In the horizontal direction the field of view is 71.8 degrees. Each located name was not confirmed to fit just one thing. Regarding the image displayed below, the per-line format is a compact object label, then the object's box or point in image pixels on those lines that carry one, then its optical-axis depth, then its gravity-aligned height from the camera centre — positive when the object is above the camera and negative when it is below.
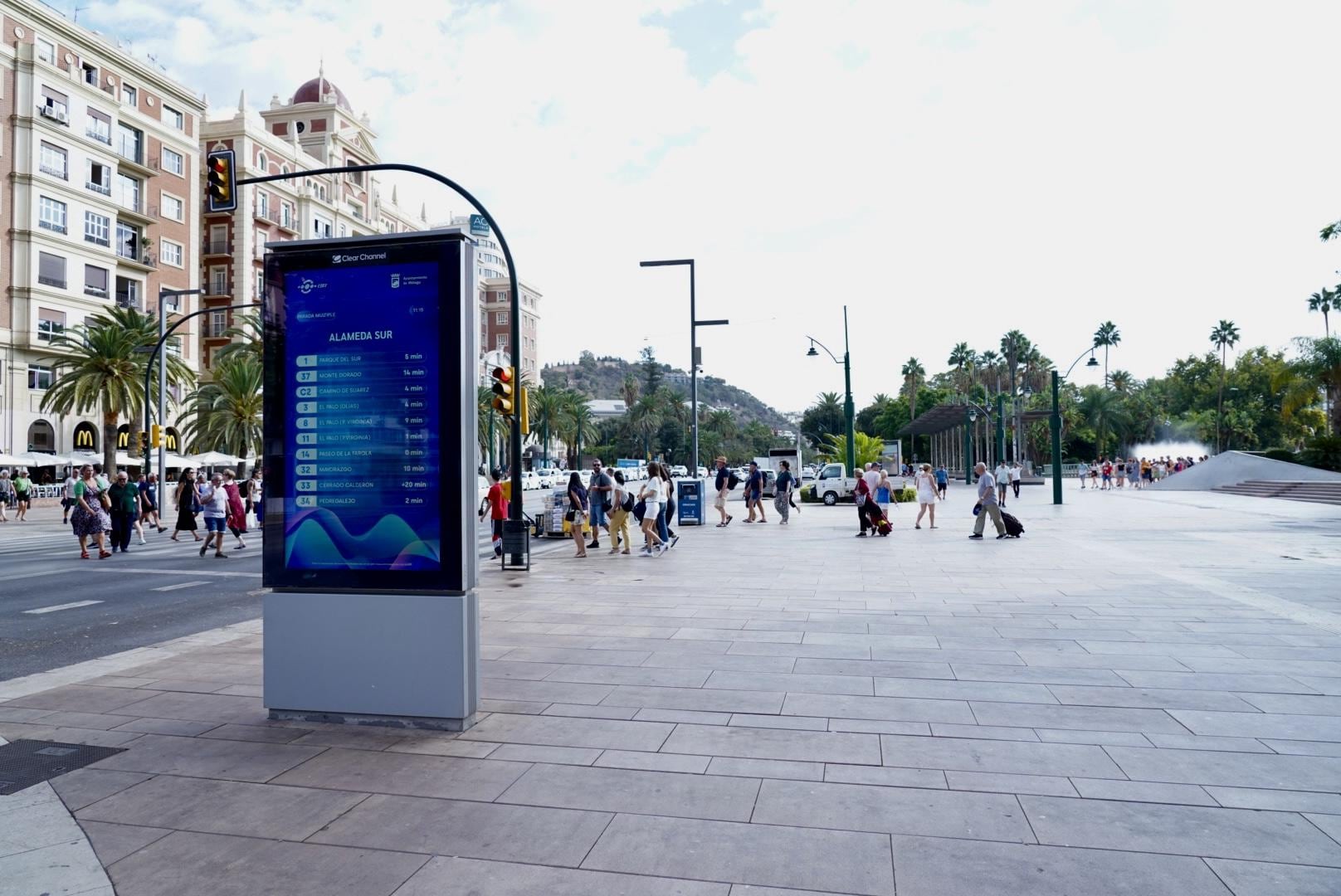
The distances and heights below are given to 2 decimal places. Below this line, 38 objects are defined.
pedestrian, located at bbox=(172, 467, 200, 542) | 21.11 -0.43
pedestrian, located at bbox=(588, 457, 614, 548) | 17.86 -0.32
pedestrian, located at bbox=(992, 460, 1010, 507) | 30.04 -0.17
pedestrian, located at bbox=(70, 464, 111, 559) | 17.08 -0.66
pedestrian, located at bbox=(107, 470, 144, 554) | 18.91 -0.50
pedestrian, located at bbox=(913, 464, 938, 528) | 21.62 -0.39
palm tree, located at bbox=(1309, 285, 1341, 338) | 64.00 +11.74
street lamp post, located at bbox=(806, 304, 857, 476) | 33.17 +3.37
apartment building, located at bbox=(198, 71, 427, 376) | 59.94 +21.48
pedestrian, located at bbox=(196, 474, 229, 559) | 17.23 -0.45
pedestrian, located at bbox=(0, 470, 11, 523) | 32.77 -0.17
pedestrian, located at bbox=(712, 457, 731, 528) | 24.00 -0.25
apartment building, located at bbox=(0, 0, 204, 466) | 41.34 +14.24
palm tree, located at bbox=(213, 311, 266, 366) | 45.44 +7.11
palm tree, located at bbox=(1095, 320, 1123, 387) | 101.06 +14.91
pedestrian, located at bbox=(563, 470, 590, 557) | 16.16 -0.50
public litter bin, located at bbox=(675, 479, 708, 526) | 24.56 -0.64
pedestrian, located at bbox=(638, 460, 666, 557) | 16.28 -0.49
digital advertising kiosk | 5.37 +0.00
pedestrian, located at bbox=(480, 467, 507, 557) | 18.45 -0.58
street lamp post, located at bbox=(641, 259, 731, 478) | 24.89 +3.36
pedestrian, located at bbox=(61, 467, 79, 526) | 27.83 -0.38
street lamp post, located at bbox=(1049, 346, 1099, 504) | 34.12 +0.90
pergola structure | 53.00 +2.99
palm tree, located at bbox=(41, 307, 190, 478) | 38.00 +4.77
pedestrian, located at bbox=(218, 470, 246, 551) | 18.47 -0.54
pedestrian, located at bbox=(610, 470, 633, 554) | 16.75 -0.69
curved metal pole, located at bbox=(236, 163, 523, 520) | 14.52 +2.78
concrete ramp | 39.81 -0.12
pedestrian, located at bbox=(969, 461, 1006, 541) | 18.20 -0.52
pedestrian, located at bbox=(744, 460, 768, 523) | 25.50 -0.37
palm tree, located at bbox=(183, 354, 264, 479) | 44.75 +3.75
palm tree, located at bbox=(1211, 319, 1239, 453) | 89.12 +13.09
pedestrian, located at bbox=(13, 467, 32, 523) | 31.80 -0.31
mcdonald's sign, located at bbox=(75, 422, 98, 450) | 45.81 +2.40
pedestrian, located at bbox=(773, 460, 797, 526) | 25.23 -0.43
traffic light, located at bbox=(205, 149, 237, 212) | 14.41 +4.74
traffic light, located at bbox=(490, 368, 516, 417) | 14.97 +1.48
